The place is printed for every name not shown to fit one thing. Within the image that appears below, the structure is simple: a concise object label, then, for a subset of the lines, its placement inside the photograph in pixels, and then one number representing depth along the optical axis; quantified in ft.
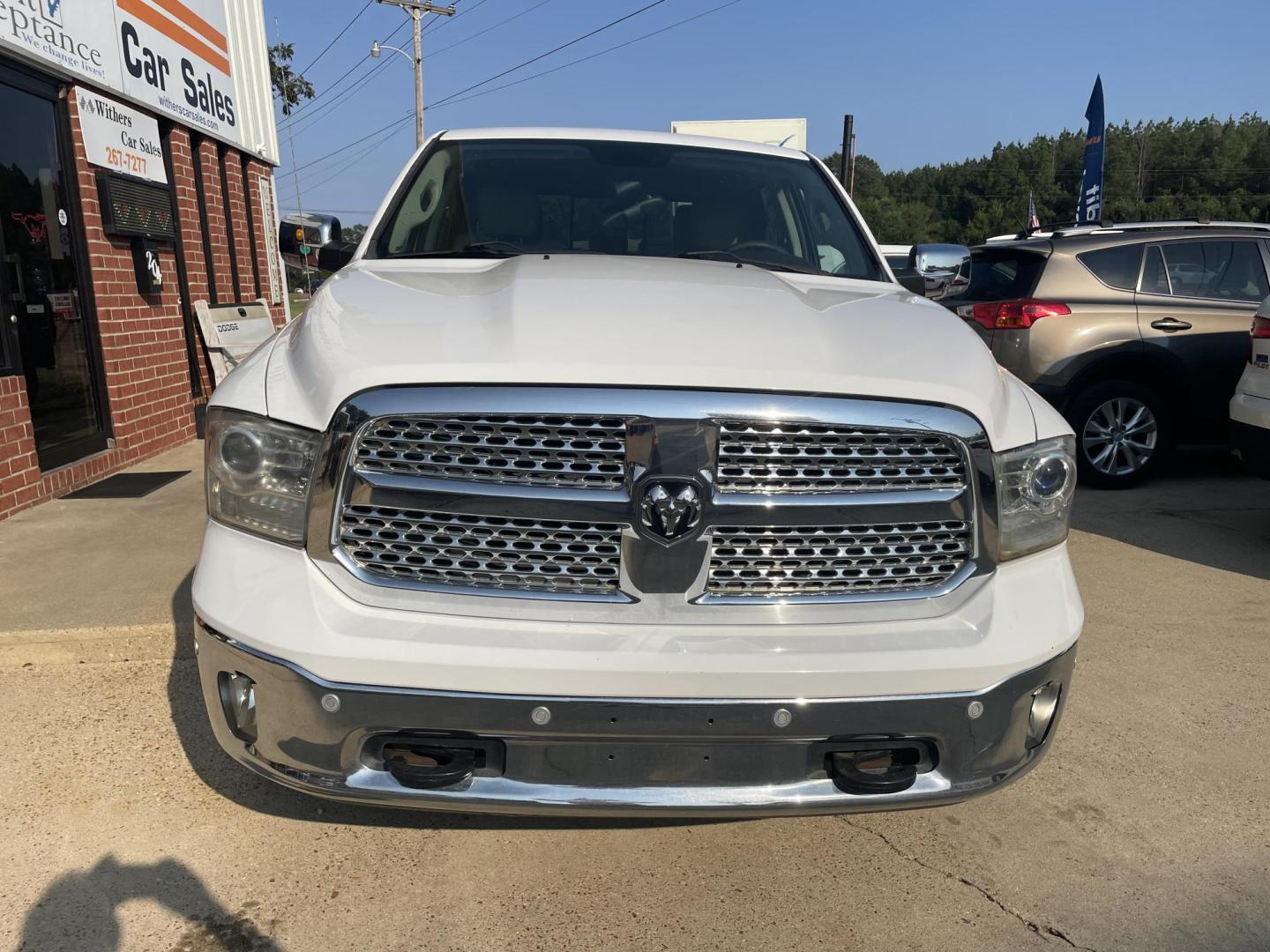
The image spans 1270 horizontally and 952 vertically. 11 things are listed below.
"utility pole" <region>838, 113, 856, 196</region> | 102.37
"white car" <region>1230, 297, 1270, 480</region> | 16.17
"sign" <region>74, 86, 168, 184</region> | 21.49
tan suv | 21.44
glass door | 18.67
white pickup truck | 6.01
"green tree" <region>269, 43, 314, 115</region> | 125.08
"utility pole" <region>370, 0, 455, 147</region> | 113.09
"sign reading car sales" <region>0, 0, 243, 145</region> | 19.04
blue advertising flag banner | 62.44
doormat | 19.22
